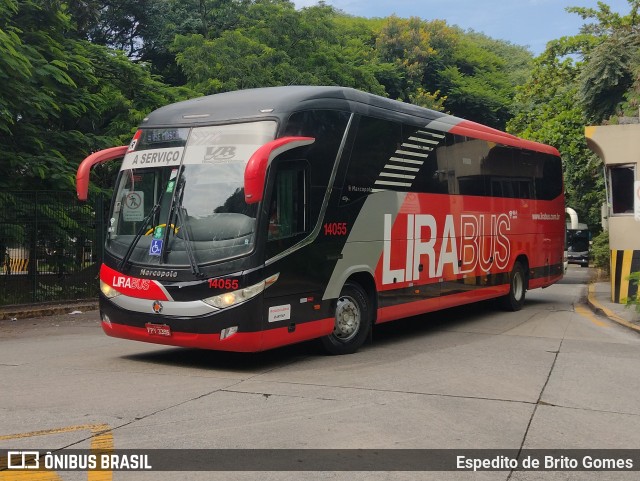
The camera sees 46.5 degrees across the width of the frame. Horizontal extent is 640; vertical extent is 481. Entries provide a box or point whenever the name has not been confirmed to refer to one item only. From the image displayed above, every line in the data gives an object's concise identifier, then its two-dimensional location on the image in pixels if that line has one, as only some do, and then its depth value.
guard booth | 16.67
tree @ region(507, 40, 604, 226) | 30.17
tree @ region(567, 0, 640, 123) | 25.34
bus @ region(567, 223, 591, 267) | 40.56
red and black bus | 8.41
